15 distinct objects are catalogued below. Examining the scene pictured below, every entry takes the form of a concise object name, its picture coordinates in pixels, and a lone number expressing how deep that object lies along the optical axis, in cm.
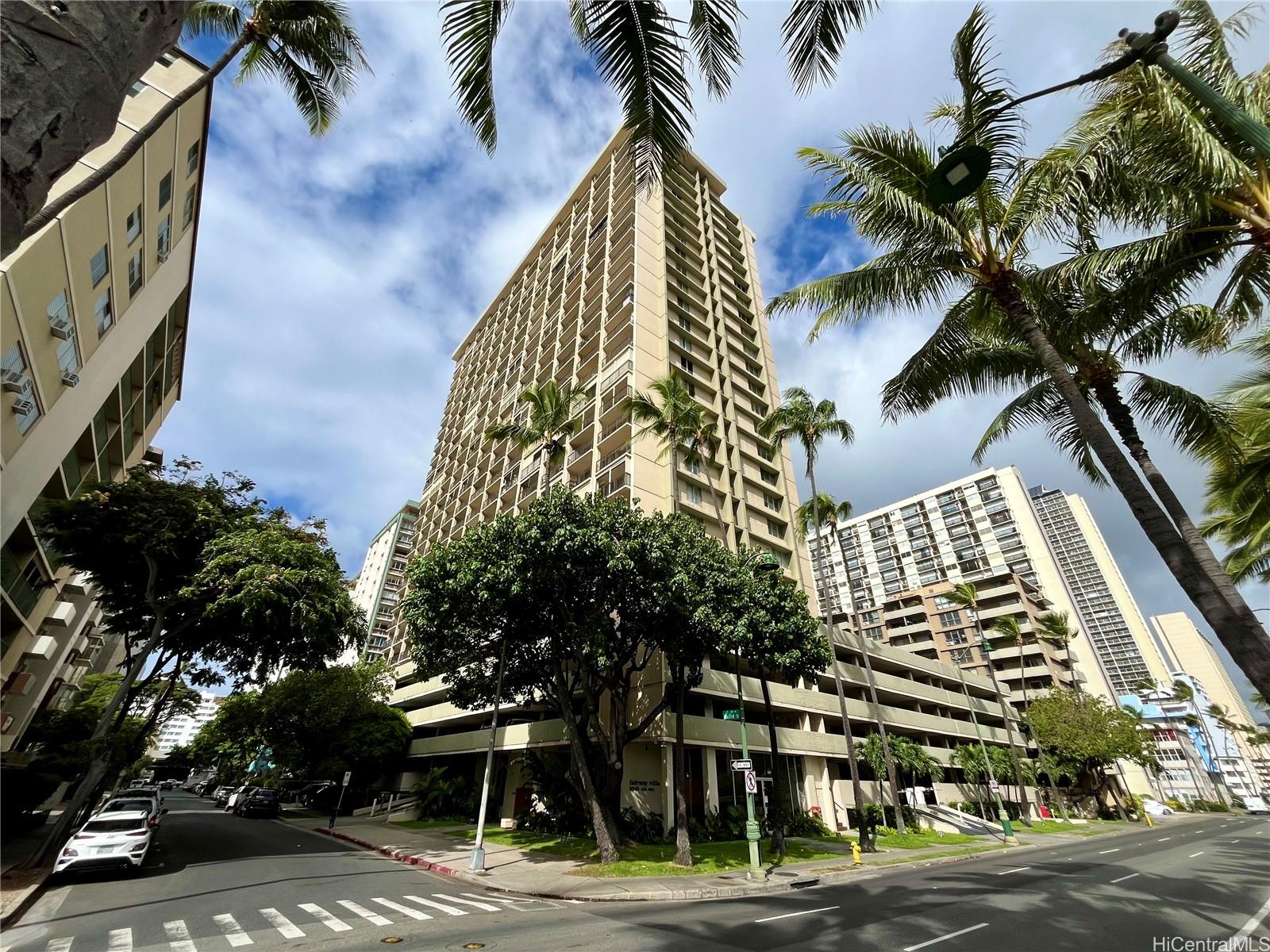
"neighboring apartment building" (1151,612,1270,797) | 11232
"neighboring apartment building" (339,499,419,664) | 8112
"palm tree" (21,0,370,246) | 1180
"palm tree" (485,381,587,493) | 2497
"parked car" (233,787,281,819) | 3409
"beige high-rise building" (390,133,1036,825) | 2717
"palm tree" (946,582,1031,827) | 3847
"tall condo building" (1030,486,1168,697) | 9088
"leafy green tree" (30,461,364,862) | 1805
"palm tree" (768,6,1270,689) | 878
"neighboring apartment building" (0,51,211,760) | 1527
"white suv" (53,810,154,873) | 1297
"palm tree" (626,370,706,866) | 2542
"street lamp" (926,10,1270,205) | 554
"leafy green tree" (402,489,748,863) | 1722
